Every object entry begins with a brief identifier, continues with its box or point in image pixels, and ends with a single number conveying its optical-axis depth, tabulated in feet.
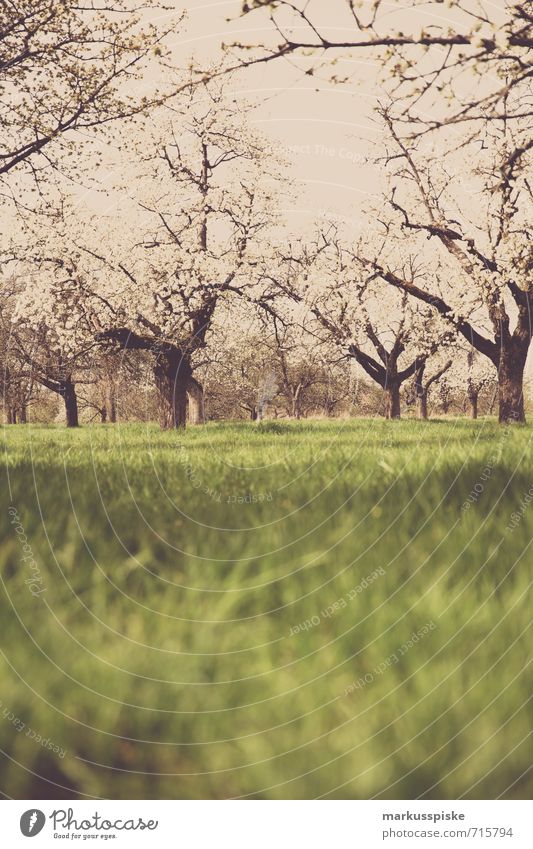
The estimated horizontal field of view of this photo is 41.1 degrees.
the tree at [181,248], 80.94
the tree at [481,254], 70.85
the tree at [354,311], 91.09
